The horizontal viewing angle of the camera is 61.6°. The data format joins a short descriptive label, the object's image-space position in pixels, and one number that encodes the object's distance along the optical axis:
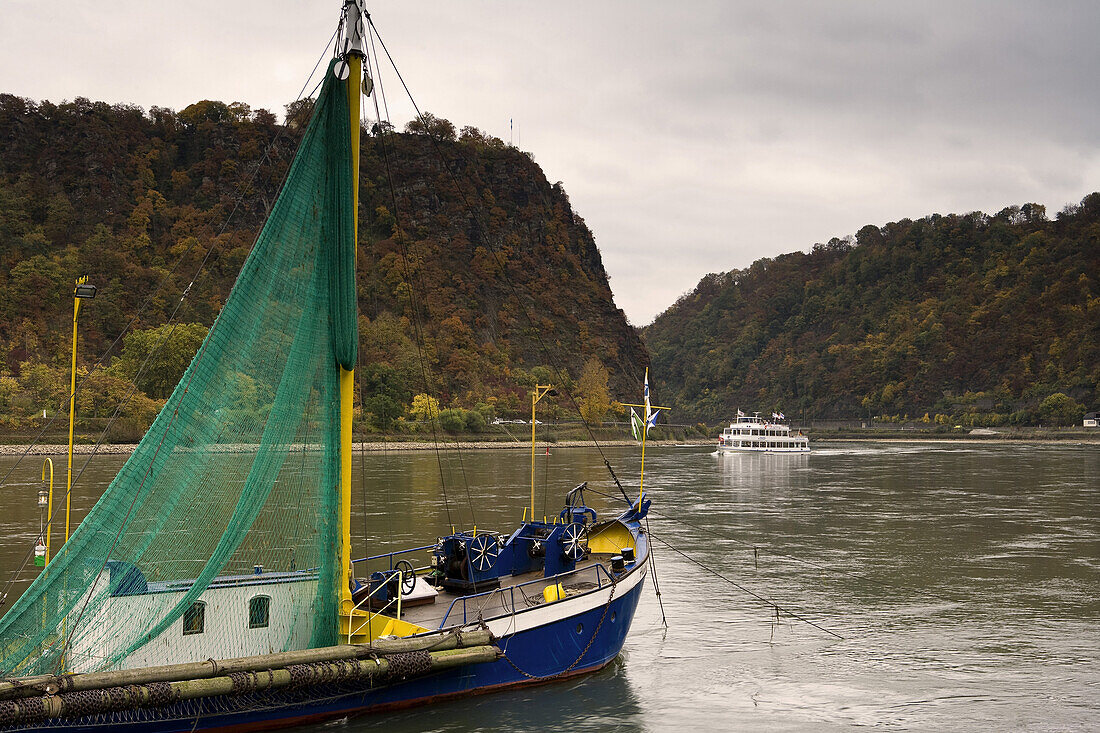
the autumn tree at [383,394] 97.69
